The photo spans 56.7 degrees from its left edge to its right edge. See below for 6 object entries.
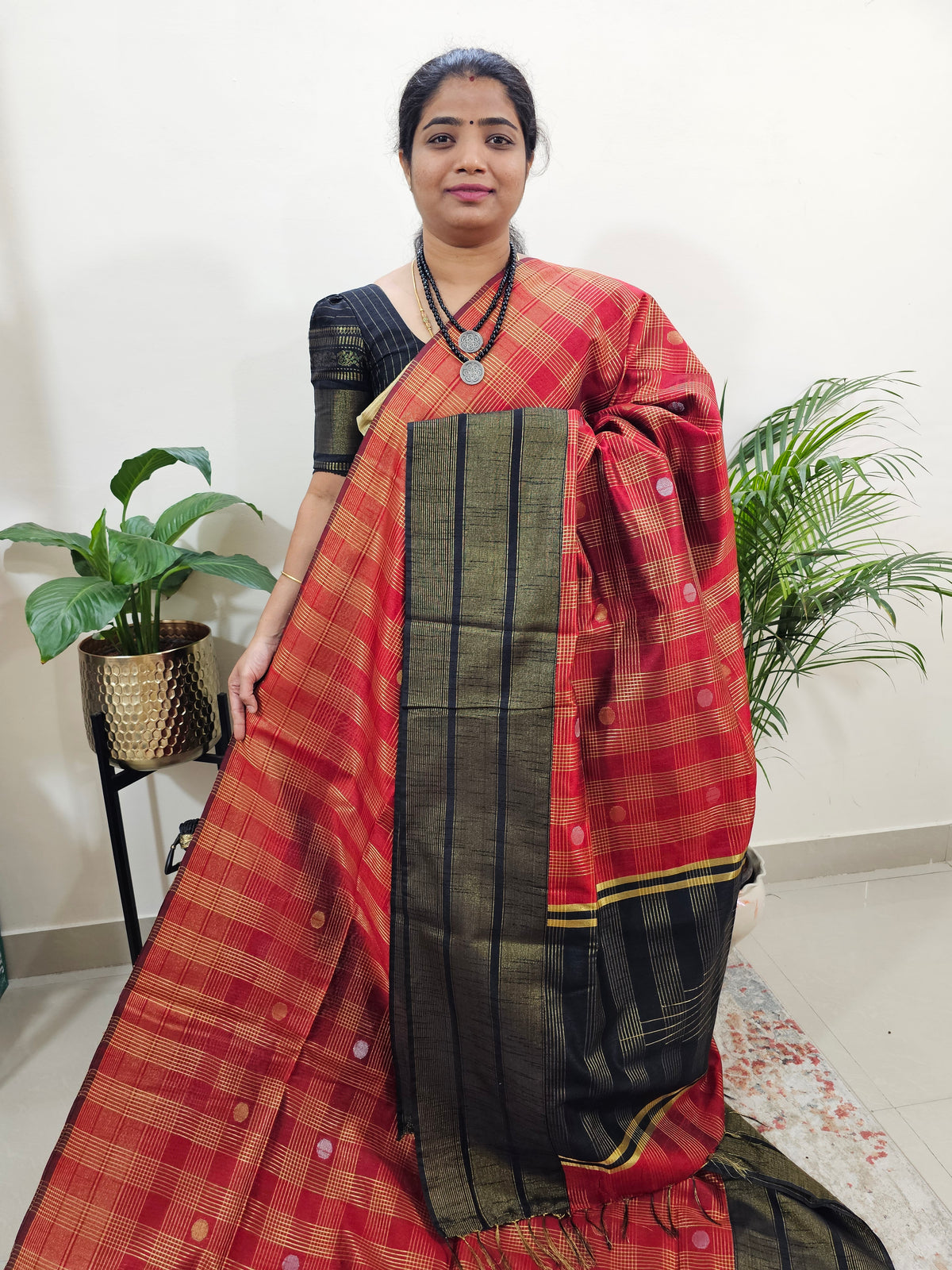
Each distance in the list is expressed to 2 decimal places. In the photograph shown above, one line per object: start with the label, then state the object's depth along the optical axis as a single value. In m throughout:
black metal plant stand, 1.34
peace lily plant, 1.12
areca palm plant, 1.44
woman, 0.98
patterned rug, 1.13
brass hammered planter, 1.30
